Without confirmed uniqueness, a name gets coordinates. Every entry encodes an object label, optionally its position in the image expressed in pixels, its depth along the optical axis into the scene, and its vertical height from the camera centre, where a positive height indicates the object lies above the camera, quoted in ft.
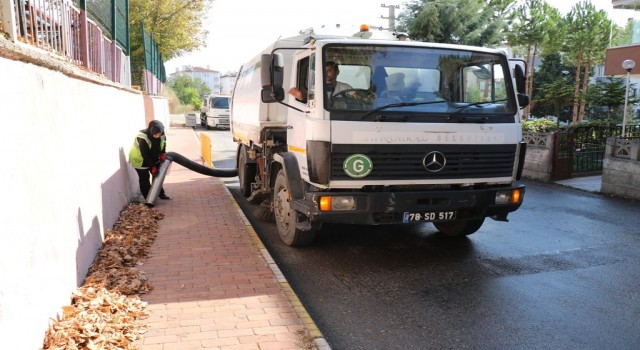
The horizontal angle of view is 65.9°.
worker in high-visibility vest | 26.23 -2.30
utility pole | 79.41 +15.94
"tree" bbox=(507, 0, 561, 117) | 103.60 +18.47
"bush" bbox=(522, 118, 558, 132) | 53.10 -1.38
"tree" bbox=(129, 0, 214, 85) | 100.07 +18.83
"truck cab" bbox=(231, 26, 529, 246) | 16.26 -0.71
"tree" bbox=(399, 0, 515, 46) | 68.73 +12.96
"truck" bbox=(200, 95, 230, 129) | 102.37 -0.35
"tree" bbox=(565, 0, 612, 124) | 104.88 +17.42
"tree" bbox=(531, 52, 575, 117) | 136.98 +12.16
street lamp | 37.17 +3.74
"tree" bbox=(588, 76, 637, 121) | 58.03 +2.57
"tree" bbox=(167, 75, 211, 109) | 248.32 +15.20
